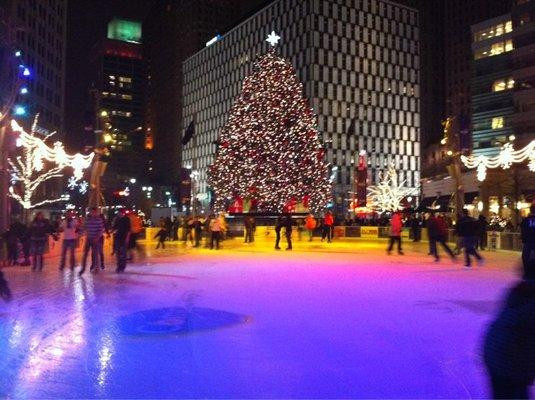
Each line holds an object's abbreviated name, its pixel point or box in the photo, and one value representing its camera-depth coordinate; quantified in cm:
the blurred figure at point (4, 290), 850
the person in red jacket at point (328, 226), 3095
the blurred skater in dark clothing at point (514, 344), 268
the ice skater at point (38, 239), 1499
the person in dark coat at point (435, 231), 1748
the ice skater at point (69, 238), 1505
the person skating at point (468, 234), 1579
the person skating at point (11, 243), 1639
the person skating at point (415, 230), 3094
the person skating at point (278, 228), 2353
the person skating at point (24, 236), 1664
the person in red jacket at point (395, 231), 1995
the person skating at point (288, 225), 2267
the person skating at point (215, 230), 2371
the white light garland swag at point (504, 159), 2714
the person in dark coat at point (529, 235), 1212
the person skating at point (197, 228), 2627
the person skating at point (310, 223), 3162
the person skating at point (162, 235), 2533
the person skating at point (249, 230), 2986
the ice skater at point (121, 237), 1424
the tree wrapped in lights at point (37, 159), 2672
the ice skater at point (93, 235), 1431
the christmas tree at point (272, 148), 3731
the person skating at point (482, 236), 2383
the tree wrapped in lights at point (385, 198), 6906
